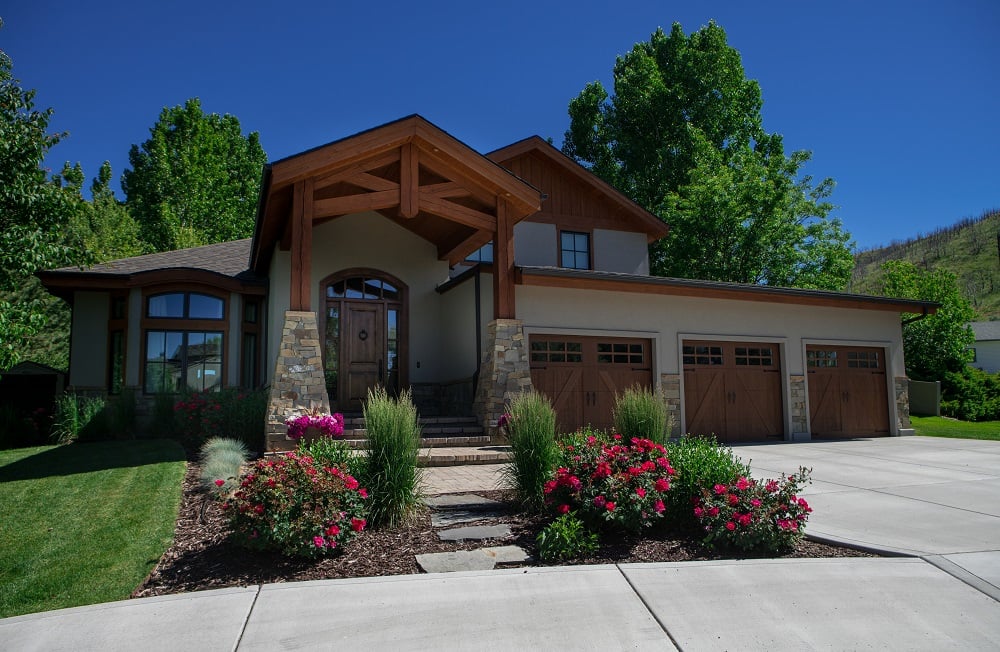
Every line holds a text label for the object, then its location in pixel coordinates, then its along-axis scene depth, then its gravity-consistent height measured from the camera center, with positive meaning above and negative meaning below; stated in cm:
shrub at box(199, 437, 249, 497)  663 -102
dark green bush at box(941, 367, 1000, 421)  2206 -96
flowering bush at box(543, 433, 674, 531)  512 -95
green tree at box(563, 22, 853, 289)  2184 +829
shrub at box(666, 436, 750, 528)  543 -93
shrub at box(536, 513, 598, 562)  473 -130
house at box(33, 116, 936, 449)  1091 +103
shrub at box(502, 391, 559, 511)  598 -76
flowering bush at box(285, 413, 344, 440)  901 -74
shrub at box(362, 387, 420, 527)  549 -80
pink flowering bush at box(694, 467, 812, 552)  489 -115
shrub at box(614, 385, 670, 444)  702 -53
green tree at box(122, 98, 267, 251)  3022 +977
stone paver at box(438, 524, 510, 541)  523 -136
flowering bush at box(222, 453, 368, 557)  452 -101
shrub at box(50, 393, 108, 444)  1134 -84
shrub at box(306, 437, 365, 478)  565 -77
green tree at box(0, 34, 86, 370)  850 +246
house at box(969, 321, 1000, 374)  3681 +118
